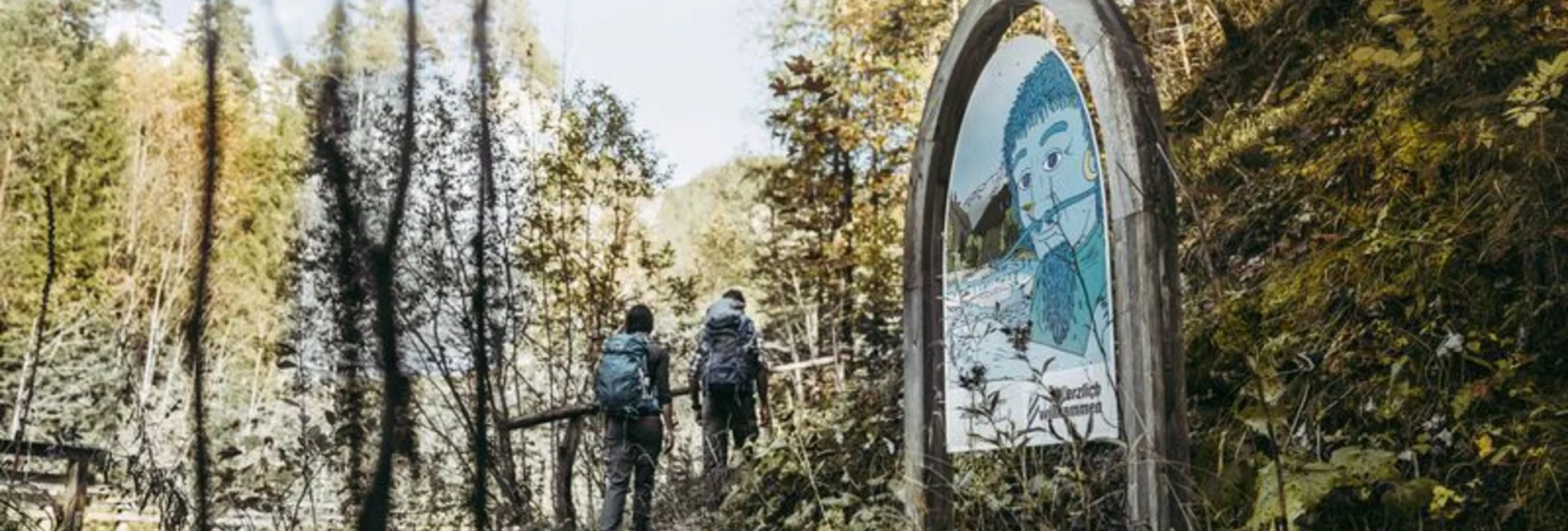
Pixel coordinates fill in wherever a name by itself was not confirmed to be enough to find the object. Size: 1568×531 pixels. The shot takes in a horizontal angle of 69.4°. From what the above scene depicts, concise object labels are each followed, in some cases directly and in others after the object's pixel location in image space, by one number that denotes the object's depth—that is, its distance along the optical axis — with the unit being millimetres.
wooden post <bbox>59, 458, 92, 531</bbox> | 3873
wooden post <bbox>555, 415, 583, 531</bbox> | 6547
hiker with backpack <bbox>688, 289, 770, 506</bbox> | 7367
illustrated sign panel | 2854
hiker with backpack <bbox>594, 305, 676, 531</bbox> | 5910
